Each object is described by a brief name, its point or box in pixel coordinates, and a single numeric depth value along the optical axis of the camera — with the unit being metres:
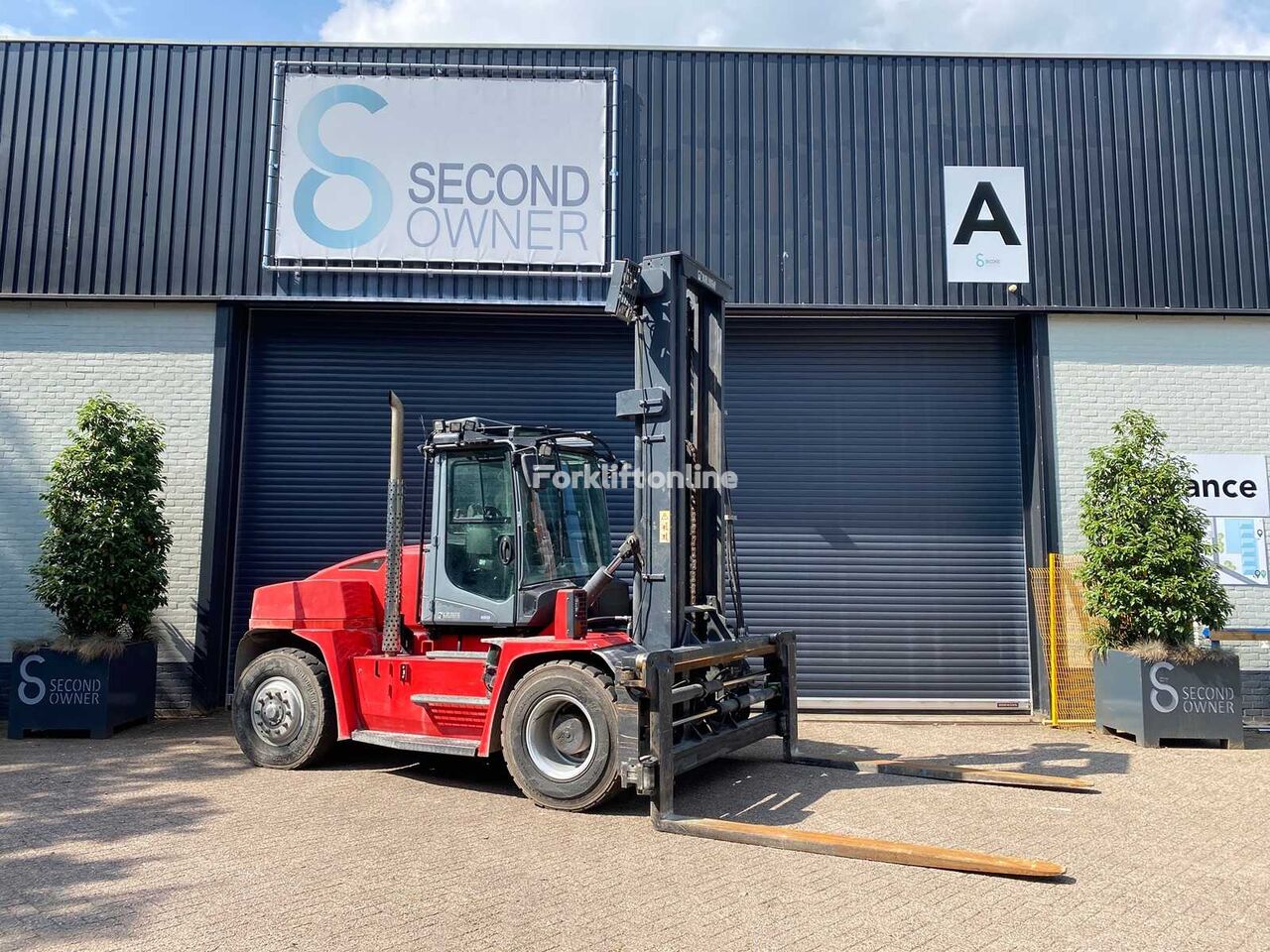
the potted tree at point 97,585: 9.85
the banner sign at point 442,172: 12.00
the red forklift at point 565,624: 6.62
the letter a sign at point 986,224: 12.08
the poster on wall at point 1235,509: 11.52
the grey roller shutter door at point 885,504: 11.95
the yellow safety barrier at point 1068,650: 10.90
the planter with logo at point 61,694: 9.83
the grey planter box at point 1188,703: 9.45
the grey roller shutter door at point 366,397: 12.20
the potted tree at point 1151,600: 9.49
